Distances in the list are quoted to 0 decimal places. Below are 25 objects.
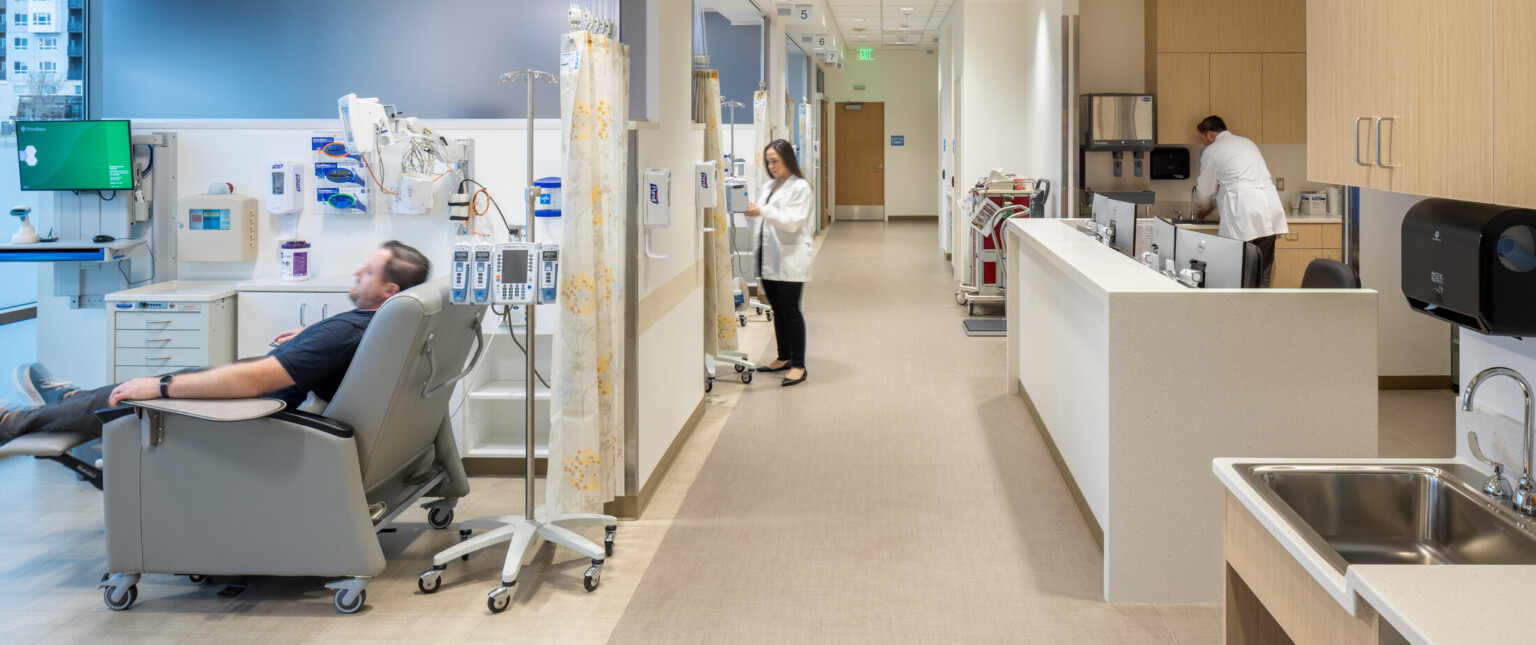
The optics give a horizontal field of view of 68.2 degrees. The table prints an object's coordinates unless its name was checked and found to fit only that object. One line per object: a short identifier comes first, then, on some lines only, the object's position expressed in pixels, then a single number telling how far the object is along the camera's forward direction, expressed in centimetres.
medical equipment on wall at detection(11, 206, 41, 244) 505
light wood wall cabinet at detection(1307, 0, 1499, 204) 188
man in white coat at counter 746
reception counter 328
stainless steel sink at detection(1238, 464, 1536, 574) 212
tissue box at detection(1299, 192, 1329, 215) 805
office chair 384
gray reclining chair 338
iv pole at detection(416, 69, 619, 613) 352
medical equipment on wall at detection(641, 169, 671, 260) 428
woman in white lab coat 673
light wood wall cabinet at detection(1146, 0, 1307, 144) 819
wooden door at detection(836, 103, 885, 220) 2122
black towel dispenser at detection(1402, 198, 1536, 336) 176
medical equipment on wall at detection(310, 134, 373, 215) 489
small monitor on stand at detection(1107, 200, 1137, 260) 511
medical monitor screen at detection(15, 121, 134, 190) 502
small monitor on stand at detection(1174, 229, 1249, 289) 352
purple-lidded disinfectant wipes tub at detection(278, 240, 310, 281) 496
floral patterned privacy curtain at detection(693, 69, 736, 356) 653
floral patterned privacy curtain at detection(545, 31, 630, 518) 372
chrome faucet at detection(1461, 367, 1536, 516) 194
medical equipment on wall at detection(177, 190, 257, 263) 493
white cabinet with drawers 473
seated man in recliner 340
